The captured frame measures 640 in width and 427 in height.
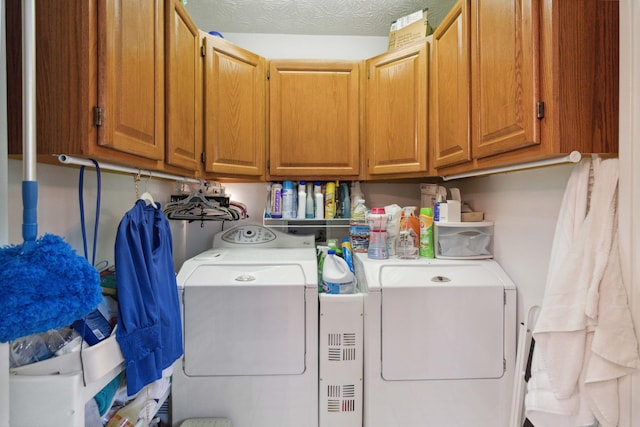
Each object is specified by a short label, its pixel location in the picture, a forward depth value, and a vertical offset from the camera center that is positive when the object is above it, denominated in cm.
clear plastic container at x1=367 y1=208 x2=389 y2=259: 179 -12
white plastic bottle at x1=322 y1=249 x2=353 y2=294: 166 -34
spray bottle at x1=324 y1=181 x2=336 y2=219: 214 +8
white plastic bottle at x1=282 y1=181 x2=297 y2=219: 211 +9
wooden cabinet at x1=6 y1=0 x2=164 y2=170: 89 +39
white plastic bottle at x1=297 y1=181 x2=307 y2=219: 212 +7
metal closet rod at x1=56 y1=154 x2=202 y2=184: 92 +16
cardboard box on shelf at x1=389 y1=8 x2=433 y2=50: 193 +118
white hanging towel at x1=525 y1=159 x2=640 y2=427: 95 -33
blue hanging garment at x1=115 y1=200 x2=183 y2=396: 104 -31
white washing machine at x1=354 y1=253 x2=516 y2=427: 152 -69
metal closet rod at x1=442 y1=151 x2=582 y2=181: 99 +19
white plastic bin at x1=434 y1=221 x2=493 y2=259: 177 -16
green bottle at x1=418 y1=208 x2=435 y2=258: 182 -13
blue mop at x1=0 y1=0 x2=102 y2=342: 66 -13
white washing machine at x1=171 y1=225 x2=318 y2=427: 153 -69
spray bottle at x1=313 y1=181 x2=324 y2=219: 212 +7
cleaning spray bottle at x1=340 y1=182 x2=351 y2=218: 221 +7
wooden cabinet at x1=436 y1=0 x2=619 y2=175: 97 +44
